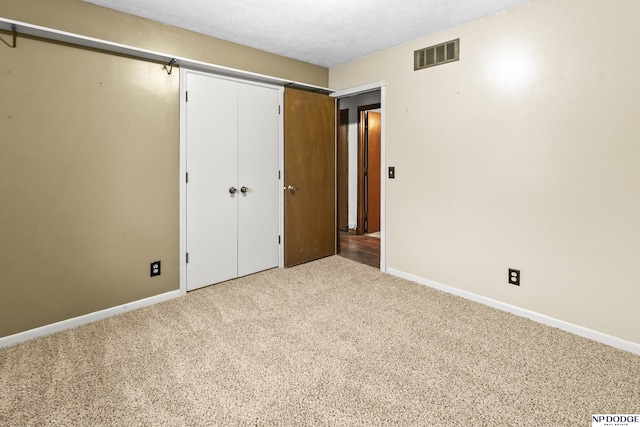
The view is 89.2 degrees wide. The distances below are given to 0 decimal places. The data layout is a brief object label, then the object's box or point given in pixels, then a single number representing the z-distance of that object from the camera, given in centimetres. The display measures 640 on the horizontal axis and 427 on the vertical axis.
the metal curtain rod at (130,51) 211
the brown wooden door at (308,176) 378
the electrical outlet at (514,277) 263
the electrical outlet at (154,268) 283
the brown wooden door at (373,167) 566
